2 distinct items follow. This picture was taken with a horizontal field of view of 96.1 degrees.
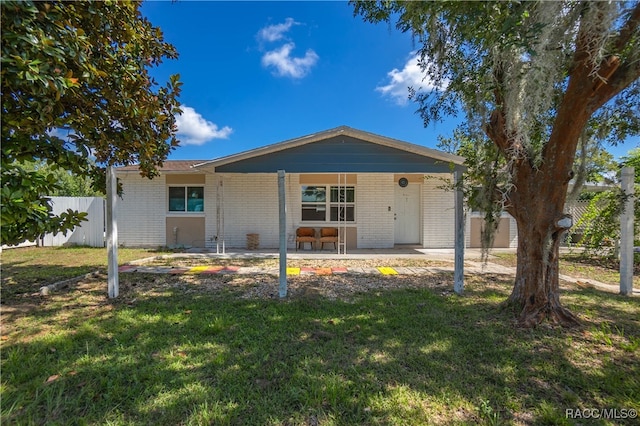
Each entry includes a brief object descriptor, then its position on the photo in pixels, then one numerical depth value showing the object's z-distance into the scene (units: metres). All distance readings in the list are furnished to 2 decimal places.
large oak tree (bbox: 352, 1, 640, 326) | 2.44
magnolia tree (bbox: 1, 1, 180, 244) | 2.60
